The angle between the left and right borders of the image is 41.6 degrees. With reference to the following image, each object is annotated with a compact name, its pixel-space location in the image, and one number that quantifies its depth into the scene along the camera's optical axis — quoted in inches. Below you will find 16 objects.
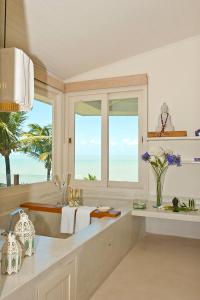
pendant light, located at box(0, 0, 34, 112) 52.9
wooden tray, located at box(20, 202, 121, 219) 93.7
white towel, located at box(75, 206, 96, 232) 95.5
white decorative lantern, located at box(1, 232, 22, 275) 48.9
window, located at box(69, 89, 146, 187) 126.2
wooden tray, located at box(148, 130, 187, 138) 108.7
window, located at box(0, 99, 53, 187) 106.3
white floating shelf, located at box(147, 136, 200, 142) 105.8
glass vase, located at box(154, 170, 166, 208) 107.2
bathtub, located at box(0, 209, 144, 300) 47.1
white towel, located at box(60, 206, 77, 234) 97.0
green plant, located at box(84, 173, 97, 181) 133.6
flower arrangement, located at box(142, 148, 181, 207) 106.2
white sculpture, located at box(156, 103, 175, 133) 113.7
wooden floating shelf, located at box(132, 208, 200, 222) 93.5
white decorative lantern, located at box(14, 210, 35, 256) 57.6
